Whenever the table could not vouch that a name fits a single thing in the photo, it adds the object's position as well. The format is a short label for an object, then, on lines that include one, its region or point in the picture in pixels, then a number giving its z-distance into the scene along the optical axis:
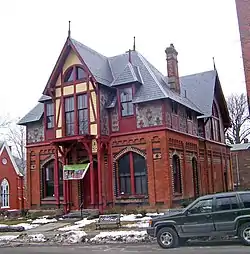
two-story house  25.36
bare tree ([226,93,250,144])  63.38
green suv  12.94
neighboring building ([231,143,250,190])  50.03
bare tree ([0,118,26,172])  64.92
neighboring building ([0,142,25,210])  42.09
